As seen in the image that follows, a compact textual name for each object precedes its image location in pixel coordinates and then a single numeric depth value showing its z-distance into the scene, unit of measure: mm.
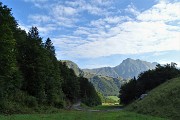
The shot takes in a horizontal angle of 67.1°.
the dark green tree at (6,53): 23067
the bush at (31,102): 28179
